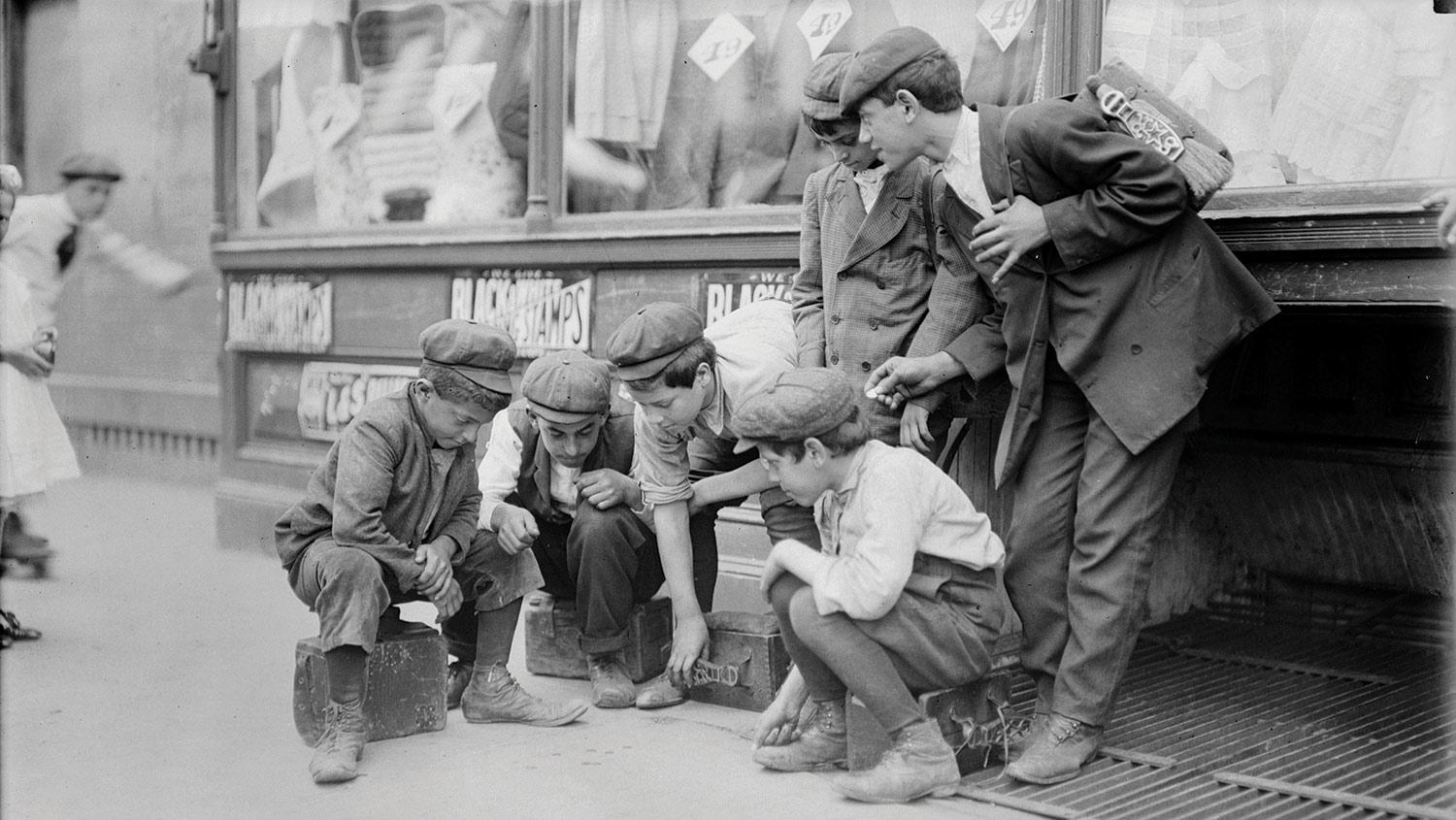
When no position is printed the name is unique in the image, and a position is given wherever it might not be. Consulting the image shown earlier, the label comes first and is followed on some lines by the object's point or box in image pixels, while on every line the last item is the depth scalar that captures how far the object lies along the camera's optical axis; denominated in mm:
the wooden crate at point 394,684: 4059
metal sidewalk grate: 3496
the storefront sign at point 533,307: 6074
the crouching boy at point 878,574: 3467
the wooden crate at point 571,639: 4684
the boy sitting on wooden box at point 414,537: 3908
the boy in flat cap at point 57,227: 5488
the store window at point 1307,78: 4078
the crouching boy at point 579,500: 4340
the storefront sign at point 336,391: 6965
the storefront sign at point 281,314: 7273
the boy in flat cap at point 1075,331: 3547
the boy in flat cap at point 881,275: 3977
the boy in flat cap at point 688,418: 4098
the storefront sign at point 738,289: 5301
